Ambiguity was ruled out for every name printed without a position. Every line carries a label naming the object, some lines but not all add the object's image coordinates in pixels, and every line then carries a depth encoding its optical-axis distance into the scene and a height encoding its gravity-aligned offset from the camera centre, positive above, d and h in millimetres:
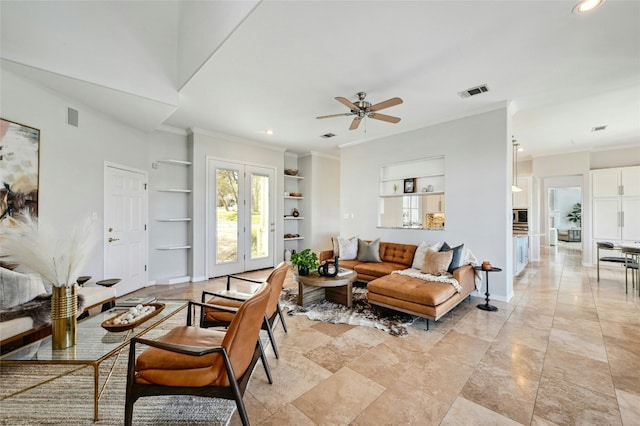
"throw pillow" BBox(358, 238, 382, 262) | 4773 -699
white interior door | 3953 -203
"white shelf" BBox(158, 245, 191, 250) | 4875 -628
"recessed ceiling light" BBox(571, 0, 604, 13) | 2014 +1633
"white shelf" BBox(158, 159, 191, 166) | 4895 +997
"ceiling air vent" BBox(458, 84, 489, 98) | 3375 +1636
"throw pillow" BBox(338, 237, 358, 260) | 4922 -668
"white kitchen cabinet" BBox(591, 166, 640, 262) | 5930 +210
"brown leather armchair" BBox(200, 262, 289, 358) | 2229 -894
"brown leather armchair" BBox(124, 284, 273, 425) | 1390 -857
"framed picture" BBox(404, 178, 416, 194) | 5072 +560
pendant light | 5918 +1517
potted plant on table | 3635 -657
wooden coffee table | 3474 -1082
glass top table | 1587 -886
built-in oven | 7266 -71
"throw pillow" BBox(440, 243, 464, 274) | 3619 -634
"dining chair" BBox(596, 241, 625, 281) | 4738 -626
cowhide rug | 3055 -1292
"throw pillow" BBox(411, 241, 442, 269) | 4078 -622
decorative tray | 1863 -797
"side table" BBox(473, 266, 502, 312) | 3546 -1261
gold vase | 1745 -700
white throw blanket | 3271 -845
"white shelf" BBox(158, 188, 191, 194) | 4816 +450
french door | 5309 -64
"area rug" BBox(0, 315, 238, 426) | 1650 -1296
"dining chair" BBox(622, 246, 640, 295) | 4073 -838
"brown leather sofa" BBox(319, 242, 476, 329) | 2930 -953
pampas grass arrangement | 1602 -223
